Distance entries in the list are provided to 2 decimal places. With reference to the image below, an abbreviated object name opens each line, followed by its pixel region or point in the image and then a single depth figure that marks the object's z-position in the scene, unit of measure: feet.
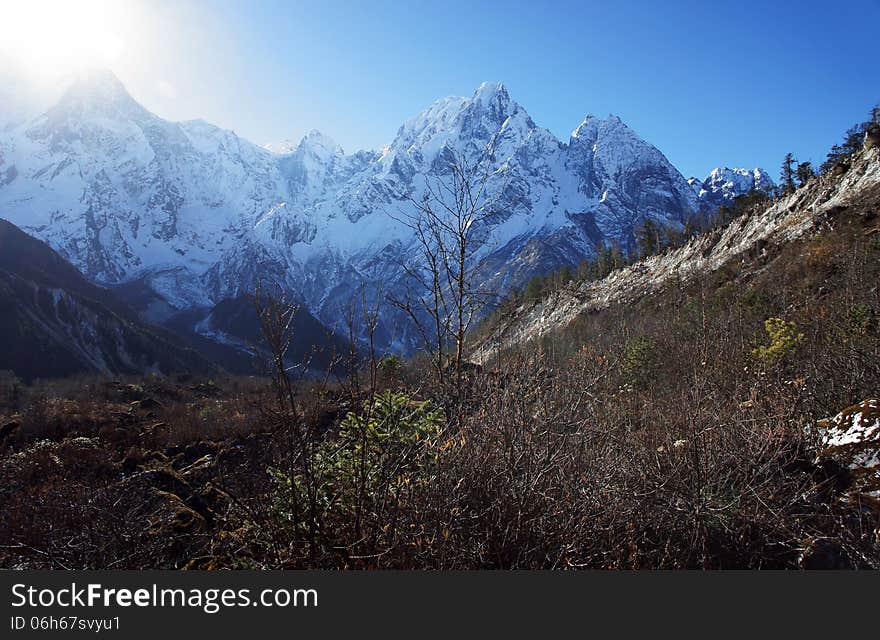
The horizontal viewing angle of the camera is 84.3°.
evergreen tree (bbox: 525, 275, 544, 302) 158.12
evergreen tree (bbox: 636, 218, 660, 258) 176.35
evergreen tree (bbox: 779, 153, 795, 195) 163.22
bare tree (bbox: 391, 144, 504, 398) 16.28
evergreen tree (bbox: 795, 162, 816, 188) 144.26
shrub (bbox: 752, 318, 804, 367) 24.13
